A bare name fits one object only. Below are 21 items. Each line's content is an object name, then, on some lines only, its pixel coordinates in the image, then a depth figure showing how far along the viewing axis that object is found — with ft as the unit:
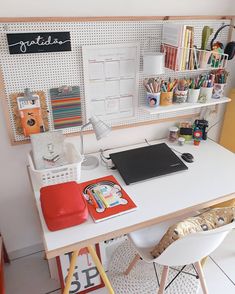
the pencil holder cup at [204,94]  5.56
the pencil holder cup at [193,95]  5.45
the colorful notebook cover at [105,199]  3.84
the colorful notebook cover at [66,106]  4.75
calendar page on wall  4.77
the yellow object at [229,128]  6.41
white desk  3.49
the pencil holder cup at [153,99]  5.20
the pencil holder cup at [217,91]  5.66
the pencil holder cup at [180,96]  5.39
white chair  3.33
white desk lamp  4.55
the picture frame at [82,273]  4.93
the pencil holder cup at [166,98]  5.27
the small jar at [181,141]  5.74
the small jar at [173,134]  5.88
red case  3.47
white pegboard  4.24
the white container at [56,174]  4.19
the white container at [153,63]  4.73
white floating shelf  5.16
